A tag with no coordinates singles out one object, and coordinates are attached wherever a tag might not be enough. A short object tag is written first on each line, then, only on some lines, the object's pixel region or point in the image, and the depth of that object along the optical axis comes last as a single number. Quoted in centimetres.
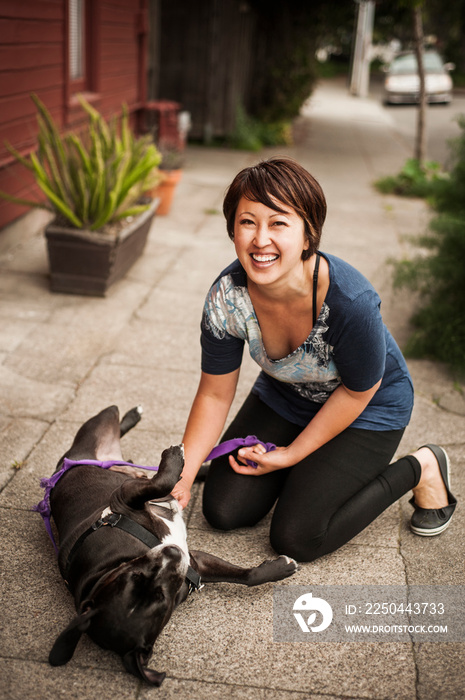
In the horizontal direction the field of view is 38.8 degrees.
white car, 2044
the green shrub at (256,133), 1194
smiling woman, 229
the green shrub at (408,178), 902
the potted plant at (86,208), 479
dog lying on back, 190
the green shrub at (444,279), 430
